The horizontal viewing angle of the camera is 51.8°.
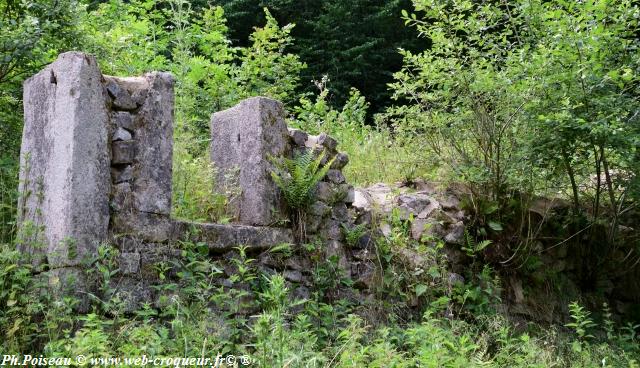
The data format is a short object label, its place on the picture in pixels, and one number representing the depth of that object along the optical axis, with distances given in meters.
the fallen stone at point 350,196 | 6.51
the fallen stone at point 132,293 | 4.60
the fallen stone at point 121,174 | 4.84
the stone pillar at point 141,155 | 4.83
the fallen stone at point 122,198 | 4.75
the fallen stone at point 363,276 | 6.25
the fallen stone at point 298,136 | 6.27
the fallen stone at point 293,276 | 5.71
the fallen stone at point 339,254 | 6.09
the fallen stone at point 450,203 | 7.35
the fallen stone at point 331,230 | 6.16
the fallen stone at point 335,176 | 6.43
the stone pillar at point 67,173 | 4.48
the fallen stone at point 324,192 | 6.21
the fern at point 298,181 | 5.89
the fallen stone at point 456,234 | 7.02
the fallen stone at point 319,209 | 6.09
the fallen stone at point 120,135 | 4.87
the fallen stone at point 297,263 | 5.78
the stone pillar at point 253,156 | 5.76
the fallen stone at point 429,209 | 7.13
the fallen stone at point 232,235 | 5.14
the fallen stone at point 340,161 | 6.50
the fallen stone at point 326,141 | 6.47
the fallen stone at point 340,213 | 6.33
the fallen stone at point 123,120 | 4.89
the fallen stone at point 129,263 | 4.67
